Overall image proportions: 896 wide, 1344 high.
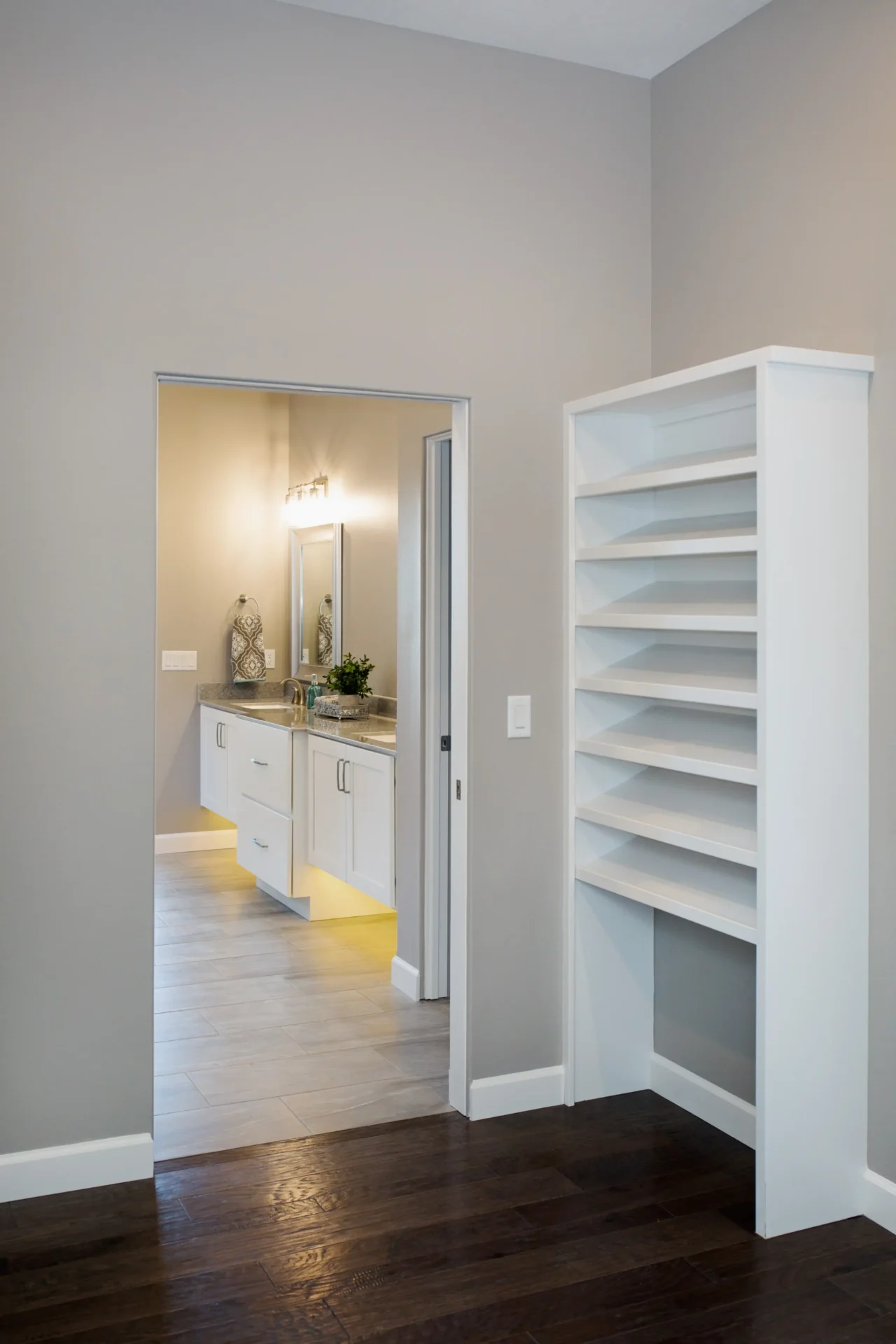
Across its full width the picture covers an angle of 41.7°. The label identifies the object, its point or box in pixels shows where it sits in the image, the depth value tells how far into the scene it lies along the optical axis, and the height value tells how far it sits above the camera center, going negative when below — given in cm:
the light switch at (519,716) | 344 -16
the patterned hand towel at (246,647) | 716 +9
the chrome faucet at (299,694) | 696 -19
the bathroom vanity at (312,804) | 479 -65
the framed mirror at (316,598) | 637 +36
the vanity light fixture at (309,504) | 659 +92
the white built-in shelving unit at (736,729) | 268 -18
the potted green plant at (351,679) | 579 -8
